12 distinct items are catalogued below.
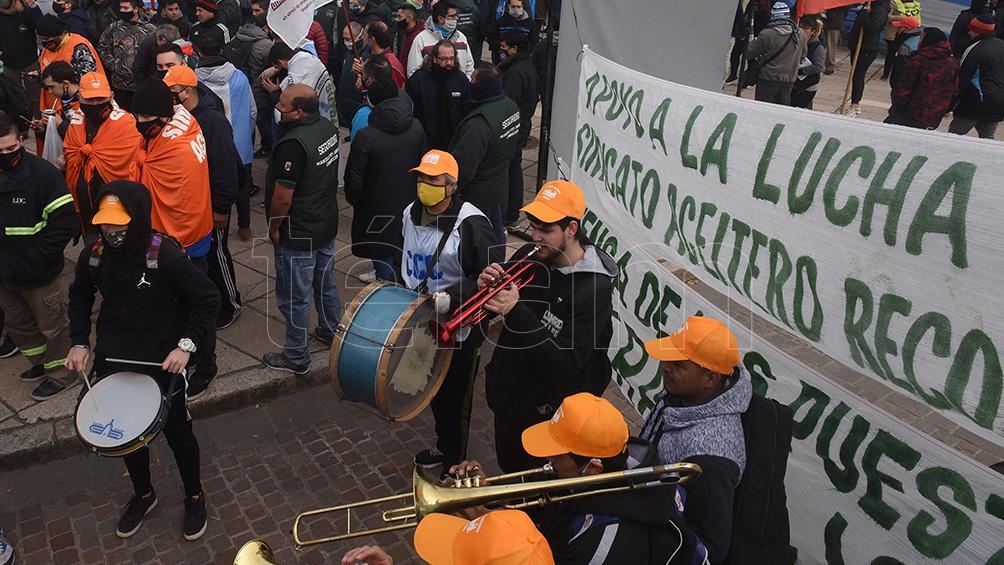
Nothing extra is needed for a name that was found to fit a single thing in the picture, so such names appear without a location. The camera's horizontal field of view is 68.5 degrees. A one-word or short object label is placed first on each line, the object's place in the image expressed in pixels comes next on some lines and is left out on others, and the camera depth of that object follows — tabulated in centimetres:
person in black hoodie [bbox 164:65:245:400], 573
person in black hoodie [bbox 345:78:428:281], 561
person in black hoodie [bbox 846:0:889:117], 1262
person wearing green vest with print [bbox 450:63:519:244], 620
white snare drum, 370
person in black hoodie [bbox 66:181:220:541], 384
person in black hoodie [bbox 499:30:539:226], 769
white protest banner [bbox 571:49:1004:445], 237
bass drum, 383
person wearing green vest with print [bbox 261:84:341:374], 505
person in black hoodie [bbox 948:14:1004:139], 879
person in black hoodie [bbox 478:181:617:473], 351
